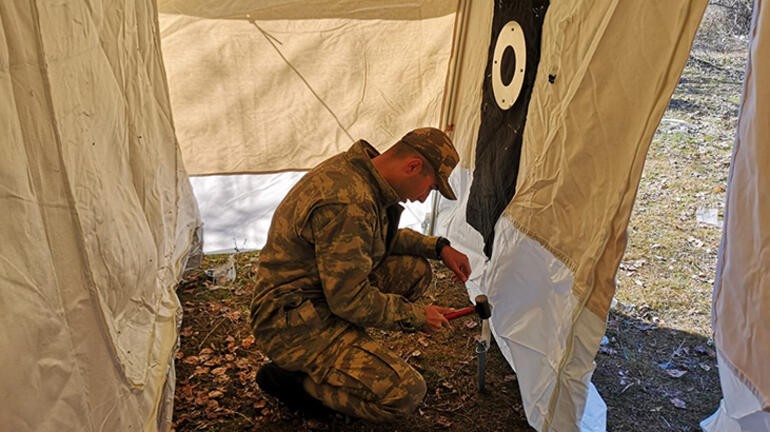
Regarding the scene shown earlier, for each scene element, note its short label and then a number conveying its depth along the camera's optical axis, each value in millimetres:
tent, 1168
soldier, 1766
